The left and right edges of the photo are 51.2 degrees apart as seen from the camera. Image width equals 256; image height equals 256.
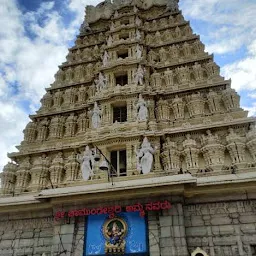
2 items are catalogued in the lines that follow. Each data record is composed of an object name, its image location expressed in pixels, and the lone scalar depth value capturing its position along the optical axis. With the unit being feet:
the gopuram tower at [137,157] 37.09
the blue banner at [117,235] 36.88
